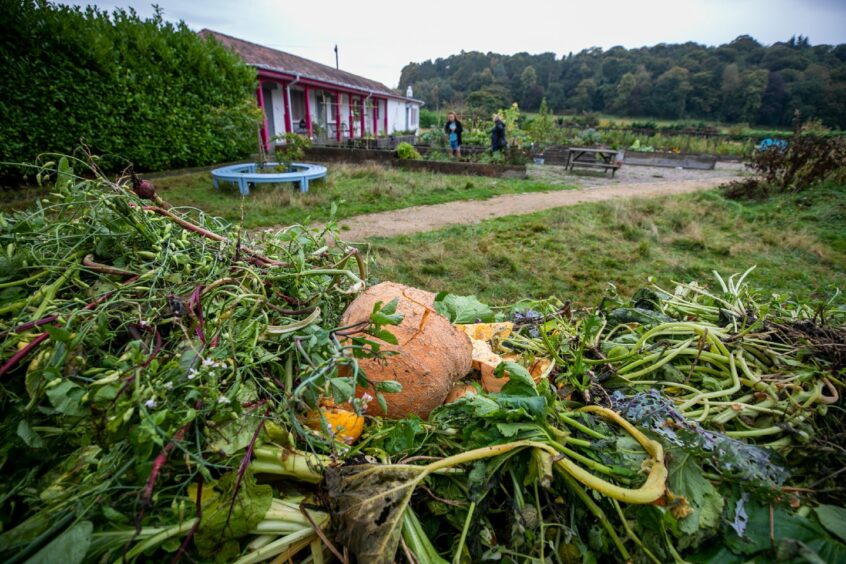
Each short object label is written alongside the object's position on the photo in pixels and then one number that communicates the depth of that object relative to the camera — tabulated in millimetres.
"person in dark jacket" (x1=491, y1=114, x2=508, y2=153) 13461
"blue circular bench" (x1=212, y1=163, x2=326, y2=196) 8438
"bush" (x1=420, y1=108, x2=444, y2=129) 46791
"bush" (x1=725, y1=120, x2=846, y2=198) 8953
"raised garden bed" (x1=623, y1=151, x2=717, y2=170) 17250
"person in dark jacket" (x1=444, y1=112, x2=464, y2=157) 14102
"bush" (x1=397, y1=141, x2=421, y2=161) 13172
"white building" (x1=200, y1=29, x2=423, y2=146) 17578
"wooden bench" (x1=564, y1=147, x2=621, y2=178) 13844
